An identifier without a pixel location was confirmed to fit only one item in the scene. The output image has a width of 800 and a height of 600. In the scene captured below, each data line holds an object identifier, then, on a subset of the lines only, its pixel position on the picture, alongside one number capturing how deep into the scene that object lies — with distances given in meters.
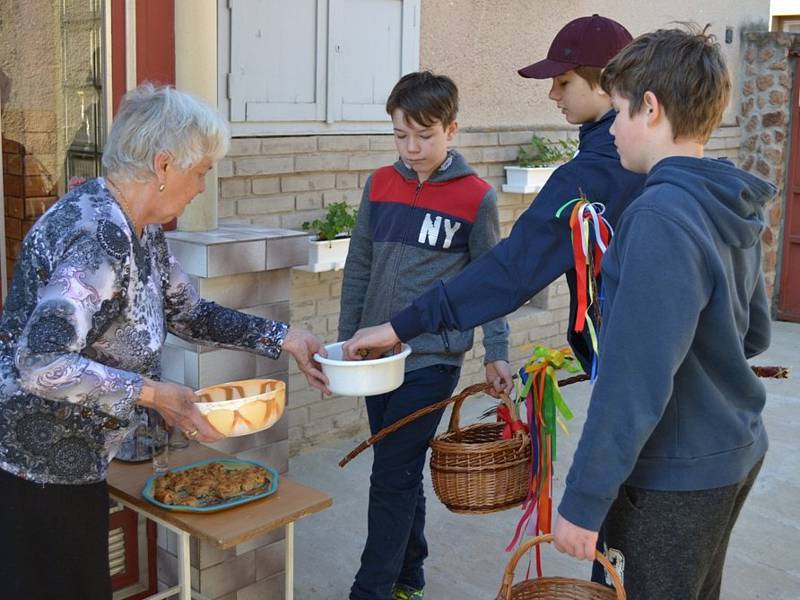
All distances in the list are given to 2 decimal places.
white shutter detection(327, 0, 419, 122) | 5.00
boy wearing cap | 2.60
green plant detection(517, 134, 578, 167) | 6.35
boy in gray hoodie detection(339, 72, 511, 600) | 3.21
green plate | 2.54
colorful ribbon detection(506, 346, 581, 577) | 2.86
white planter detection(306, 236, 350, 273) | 4.72
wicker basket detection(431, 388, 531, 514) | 2.81
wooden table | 2.45
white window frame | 4.42
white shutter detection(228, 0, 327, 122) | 4.50
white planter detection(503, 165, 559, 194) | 6.17
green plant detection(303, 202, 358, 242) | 4.82
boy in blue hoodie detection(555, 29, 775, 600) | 1.91
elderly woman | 2.12
